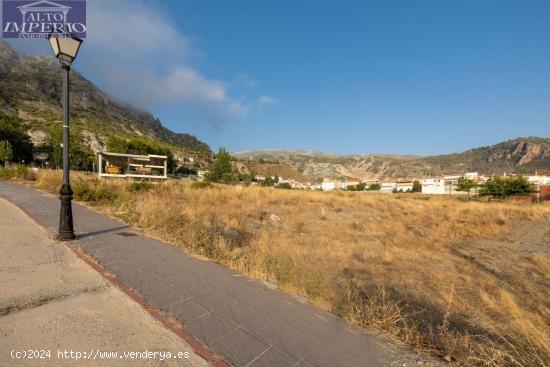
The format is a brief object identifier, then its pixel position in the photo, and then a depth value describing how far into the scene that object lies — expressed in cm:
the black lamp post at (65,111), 553
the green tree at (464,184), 5506
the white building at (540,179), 7473
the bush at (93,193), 1058
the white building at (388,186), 10169
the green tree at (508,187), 3869
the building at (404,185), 9806
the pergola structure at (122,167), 1748
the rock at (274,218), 1422
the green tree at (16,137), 4284
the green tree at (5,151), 3419
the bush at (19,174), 1928
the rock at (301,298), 353
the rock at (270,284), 389
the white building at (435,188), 7322
